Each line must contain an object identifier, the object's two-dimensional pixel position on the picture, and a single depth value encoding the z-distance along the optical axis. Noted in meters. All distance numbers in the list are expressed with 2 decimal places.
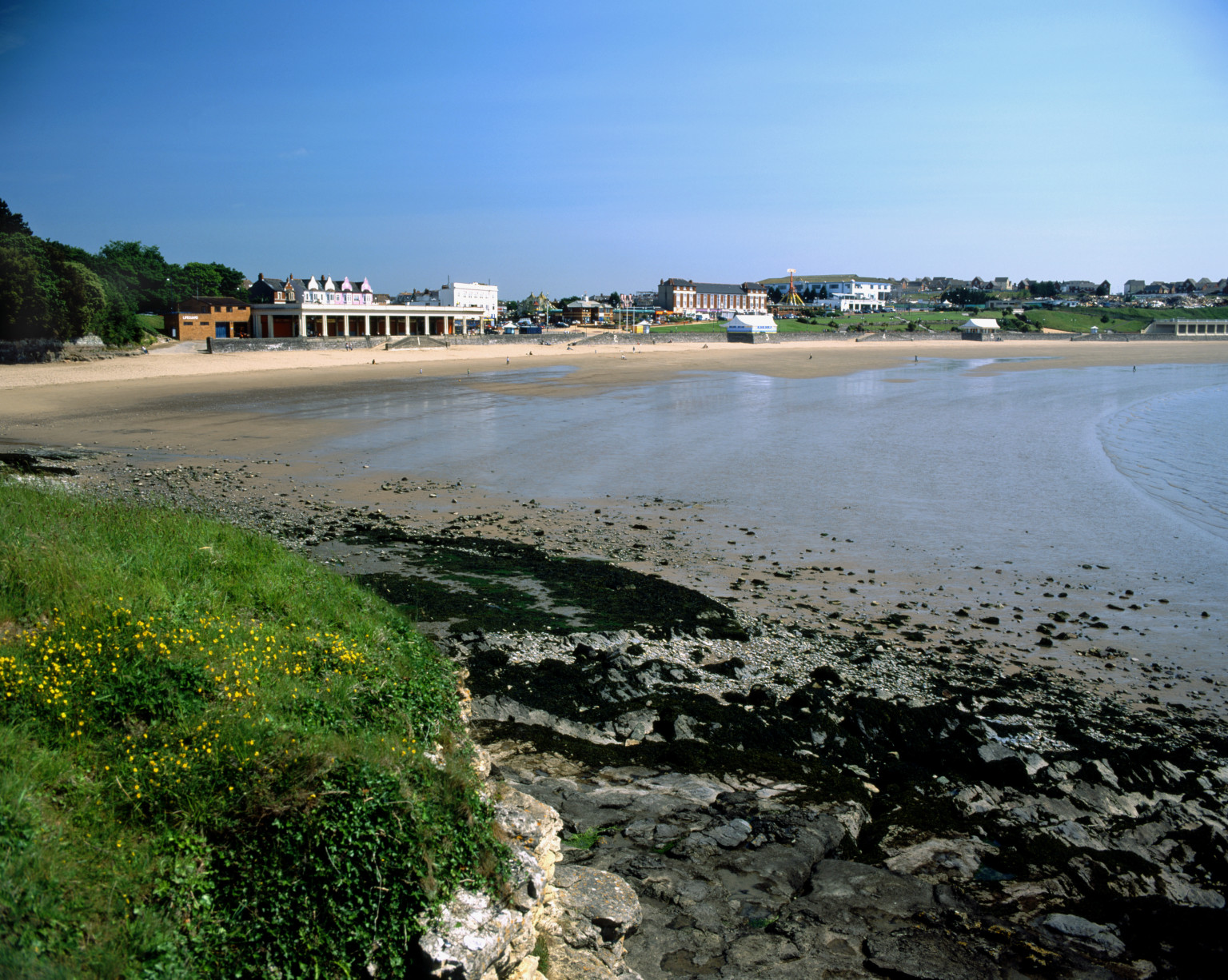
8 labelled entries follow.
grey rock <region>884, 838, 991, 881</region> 6.65
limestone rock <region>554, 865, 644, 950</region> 5.50
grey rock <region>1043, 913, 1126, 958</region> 5.92
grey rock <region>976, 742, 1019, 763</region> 8.38
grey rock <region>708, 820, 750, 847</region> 6.81
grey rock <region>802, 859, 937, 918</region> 6.18
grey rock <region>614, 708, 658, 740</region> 8.70
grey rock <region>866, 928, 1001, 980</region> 5.55
